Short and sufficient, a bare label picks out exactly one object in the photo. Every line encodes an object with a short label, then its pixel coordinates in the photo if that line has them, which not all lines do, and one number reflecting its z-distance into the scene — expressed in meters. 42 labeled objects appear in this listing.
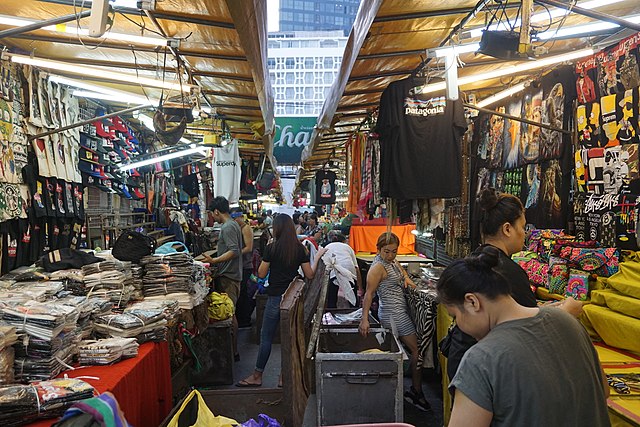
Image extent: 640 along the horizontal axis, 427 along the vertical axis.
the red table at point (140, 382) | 2.85
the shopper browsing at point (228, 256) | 6.79
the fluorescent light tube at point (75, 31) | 3.88
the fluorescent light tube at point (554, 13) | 3.43
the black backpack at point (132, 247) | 4.92
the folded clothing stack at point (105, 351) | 3.16
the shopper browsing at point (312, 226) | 14.13
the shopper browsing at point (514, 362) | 1.63
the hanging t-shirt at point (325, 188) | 14.02
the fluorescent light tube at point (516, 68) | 3.95
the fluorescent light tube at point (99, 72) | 4.33
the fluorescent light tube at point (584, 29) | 3.72
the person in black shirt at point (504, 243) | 2.51
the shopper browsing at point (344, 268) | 7.79
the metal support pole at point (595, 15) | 2.88
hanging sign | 12.32
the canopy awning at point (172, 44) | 3.55
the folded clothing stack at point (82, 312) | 3.29
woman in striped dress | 5.11
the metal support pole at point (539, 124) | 4.47
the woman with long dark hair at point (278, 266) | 5.56
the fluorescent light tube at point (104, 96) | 5.98
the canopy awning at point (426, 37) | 3.55
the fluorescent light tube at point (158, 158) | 7.93
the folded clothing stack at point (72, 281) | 4.07
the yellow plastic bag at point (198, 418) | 2.66
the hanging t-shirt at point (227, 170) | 8.57
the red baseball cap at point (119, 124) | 7.83
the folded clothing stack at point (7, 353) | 2.60
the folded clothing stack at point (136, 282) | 4.68
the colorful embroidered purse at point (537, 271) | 4.36
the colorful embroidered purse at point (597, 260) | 3.71
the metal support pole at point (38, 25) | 3.14
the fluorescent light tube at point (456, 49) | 3.86
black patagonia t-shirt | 4.89
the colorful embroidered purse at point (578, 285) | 3.85
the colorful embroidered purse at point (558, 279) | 4.04
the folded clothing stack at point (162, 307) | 4.15
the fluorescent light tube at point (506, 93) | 5.04
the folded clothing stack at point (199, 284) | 5.10
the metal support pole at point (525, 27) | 2.83
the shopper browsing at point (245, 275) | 7.81
